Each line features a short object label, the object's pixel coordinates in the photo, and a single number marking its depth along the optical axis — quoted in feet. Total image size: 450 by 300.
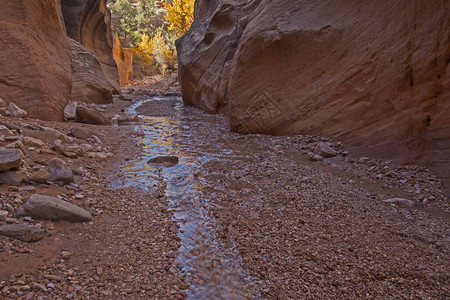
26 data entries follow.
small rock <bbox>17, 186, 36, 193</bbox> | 10.49
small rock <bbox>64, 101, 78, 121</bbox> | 25.33
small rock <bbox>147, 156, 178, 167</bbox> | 18.25
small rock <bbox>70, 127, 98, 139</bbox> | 20.11
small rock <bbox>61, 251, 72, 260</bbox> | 8.12
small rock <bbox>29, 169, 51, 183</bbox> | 11.54
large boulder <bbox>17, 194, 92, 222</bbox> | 9.27
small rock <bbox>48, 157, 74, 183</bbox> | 12.42
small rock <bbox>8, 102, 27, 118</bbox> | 18.97
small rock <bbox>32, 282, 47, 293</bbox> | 6.82
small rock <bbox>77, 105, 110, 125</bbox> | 26.53
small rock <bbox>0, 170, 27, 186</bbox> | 10.60
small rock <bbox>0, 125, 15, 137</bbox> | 14.07
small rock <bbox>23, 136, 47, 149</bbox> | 14.94
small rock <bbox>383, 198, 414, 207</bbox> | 11.98
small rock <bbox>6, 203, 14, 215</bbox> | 9.14
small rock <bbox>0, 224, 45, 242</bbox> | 8.22
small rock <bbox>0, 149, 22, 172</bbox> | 10.65
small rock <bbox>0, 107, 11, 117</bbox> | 18.56
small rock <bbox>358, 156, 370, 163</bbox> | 16.67
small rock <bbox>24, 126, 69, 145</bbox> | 16.46
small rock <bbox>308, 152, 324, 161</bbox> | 18.20
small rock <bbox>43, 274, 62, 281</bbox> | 7.23
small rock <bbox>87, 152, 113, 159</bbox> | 17.39
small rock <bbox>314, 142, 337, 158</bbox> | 18.24
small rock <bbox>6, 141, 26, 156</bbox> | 13.09
